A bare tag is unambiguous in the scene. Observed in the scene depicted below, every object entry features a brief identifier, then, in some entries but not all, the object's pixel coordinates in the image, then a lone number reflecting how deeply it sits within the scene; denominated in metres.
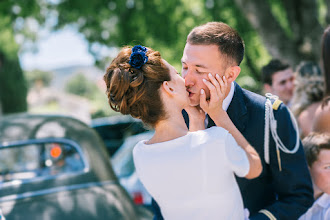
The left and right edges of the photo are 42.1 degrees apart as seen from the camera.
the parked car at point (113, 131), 13.07
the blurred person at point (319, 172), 2.81
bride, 2.11
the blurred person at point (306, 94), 4.11
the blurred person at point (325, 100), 3.01
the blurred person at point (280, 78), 5.25
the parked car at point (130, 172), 6.32
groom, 2.37
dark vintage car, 4.40
